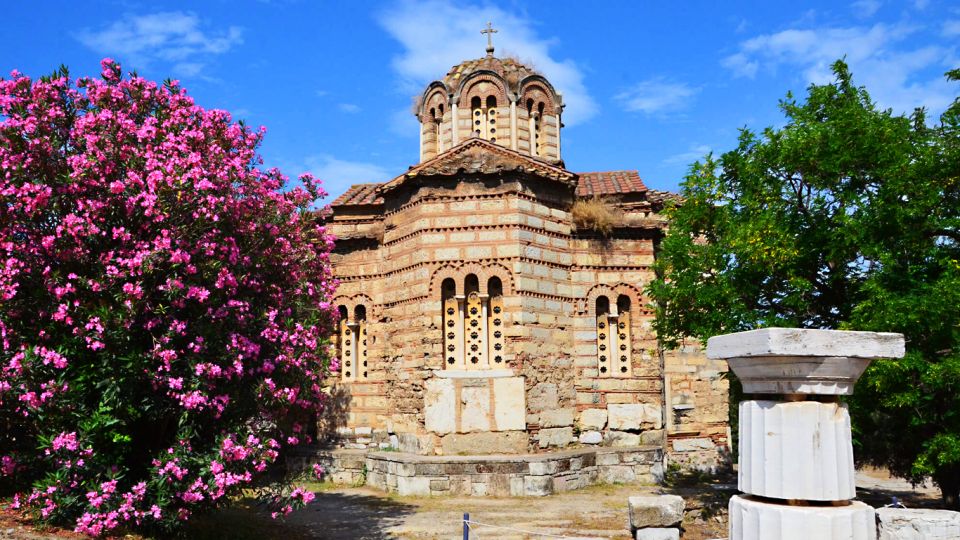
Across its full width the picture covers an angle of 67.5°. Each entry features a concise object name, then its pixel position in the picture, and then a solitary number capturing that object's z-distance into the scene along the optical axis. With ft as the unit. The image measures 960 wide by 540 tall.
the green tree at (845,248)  29.19
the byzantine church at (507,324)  44.83
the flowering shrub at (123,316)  22.12
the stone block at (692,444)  50.06
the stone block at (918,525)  16.96
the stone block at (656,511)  28.84
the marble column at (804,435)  12.90
